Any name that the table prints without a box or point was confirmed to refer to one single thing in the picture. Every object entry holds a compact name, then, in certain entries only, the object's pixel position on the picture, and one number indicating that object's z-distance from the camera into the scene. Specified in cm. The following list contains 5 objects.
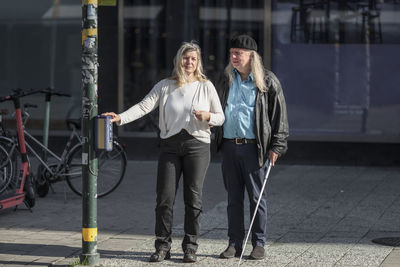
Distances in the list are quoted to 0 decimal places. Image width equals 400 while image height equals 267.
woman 1405
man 1405
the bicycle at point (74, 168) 2033
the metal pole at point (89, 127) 1366
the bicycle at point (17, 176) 1836
